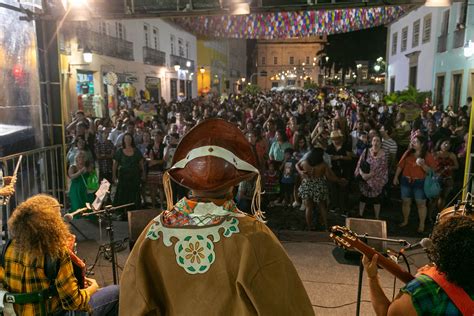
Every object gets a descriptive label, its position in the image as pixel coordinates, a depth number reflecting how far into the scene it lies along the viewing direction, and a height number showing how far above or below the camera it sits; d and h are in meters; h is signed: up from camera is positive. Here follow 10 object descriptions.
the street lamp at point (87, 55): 14.23 +1.42
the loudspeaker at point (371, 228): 4.82 -1.59
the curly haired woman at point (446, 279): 1.86 -0.85
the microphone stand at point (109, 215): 3.91 -1.18
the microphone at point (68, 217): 3.49 -1.03
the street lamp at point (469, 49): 13.18 +1.53
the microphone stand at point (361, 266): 2.95 -1.24
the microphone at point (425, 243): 2.15 -0.84
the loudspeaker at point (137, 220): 5.29 -1.60
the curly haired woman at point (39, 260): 2.58 -1.04
